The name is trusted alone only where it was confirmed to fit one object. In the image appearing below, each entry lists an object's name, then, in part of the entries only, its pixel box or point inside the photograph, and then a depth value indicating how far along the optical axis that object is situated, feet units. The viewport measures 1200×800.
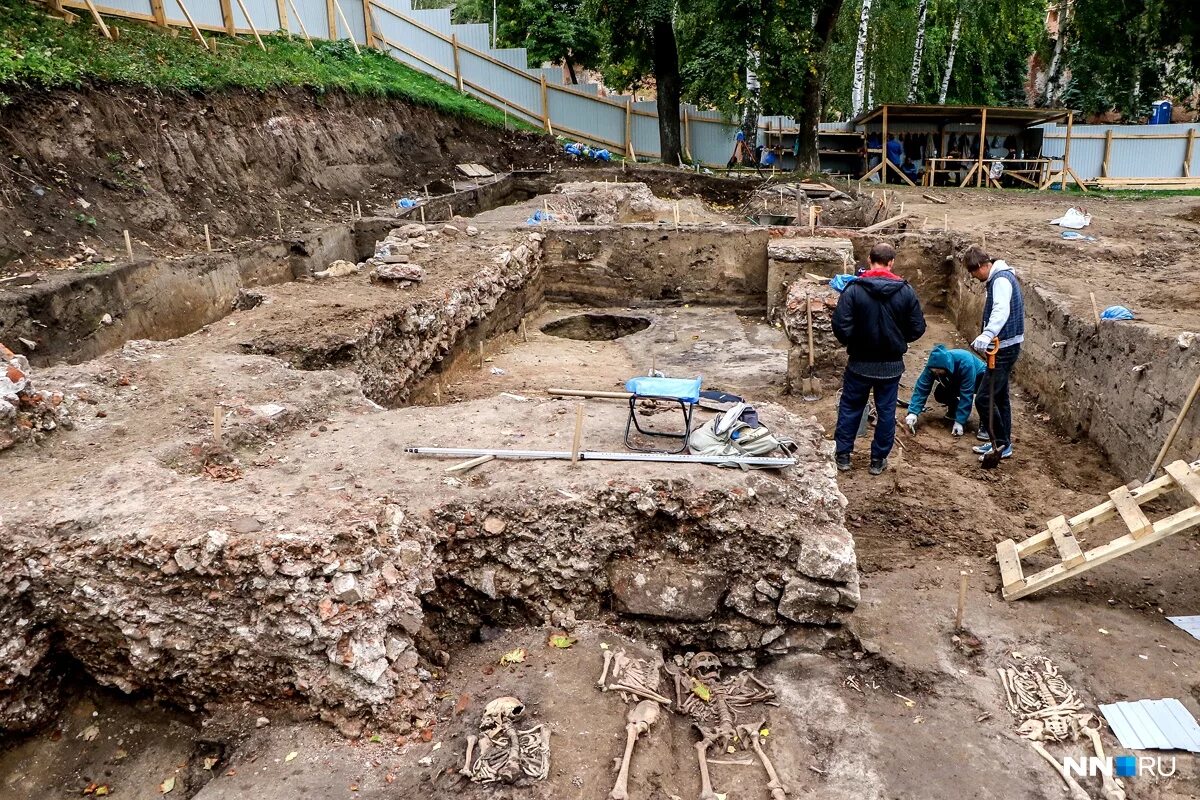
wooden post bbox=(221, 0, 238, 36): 51.01
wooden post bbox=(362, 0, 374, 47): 68.13
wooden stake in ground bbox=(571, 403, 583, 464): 13.96
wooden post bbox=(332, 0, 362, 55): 63.26
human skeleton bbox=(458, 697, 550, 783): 10.31
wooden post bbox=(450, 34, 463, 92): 74.49
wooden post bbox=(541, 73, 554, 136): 76.47
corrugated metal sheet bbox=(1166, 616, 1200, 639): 13.51
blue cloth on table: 14.98
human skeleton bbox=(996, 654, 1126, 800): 10.69
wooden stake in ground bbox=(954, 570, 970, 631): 13.26
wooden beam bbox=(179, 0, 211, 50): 44.65
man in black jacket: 18.13
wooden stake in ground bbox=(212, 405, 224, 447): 14.60
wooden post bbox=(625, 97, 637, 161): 76.18
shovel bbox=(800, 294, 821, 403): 25.98
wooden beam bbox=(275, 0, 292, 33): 57.26
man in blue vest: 19.24
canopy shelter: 60.95
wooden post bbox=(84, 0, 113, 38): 39.69
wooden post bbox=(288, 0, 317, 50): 58.21
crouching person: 21.89
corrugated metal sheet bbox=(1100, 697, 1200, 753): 11.00
